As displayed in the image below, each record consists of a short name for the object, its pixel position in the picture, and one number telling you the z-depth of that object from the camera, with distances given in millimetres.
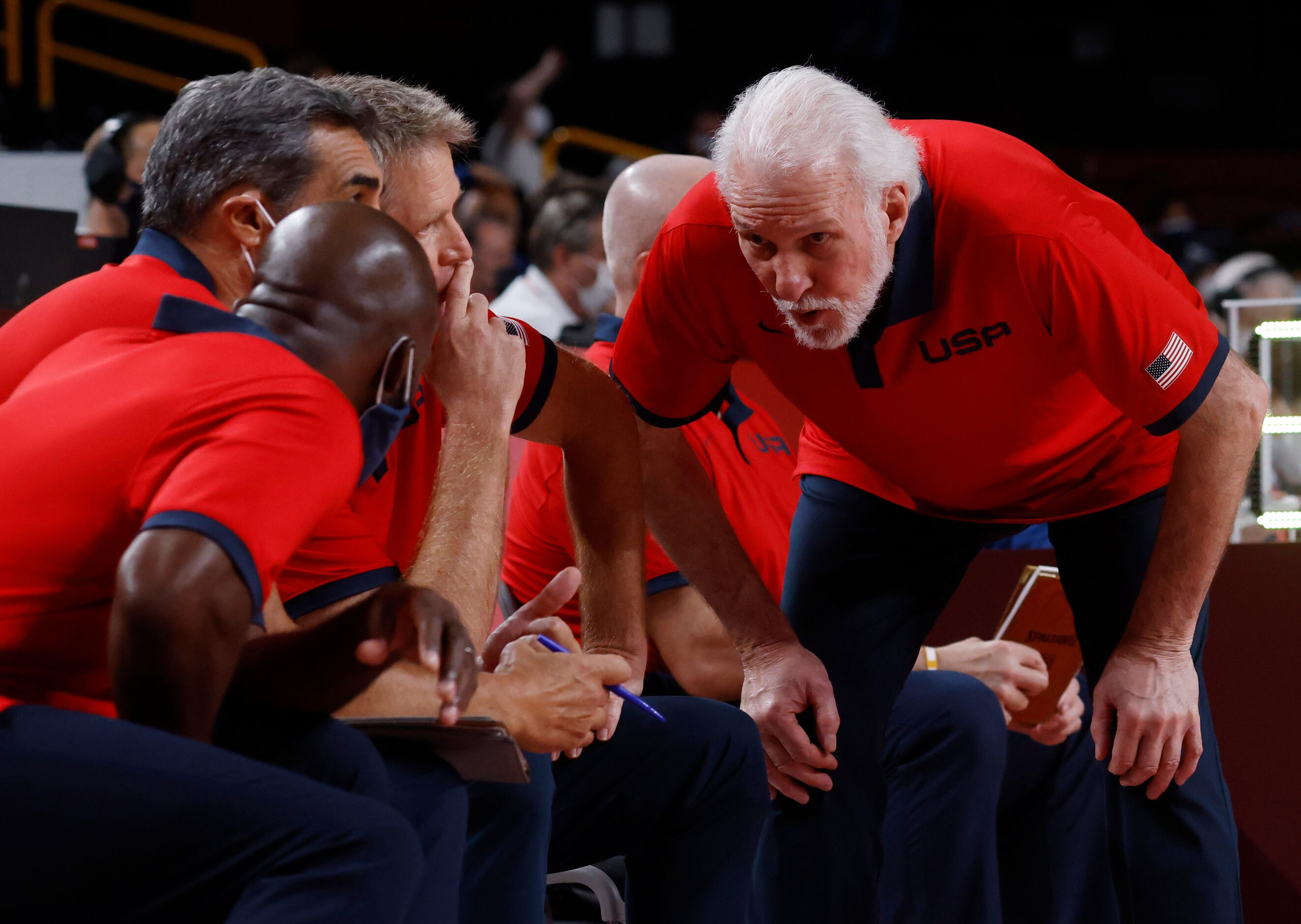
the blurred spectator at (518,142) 17281
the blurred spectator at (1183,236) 16891
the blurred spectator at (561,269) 11031
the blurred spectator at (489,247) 12820
